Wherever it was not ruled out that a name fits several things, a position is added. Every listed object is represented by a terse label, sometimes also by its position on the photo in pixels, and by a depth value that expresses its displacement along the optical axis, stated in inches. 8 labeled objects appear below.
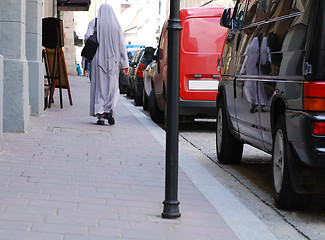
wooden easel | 625.9
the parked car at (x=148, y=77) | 615.2
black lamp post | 199.6
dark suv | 207.8
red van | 486.9
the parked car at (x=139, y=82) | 791.7
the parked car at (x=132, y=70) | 911.2
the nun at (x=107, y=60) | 494.3
